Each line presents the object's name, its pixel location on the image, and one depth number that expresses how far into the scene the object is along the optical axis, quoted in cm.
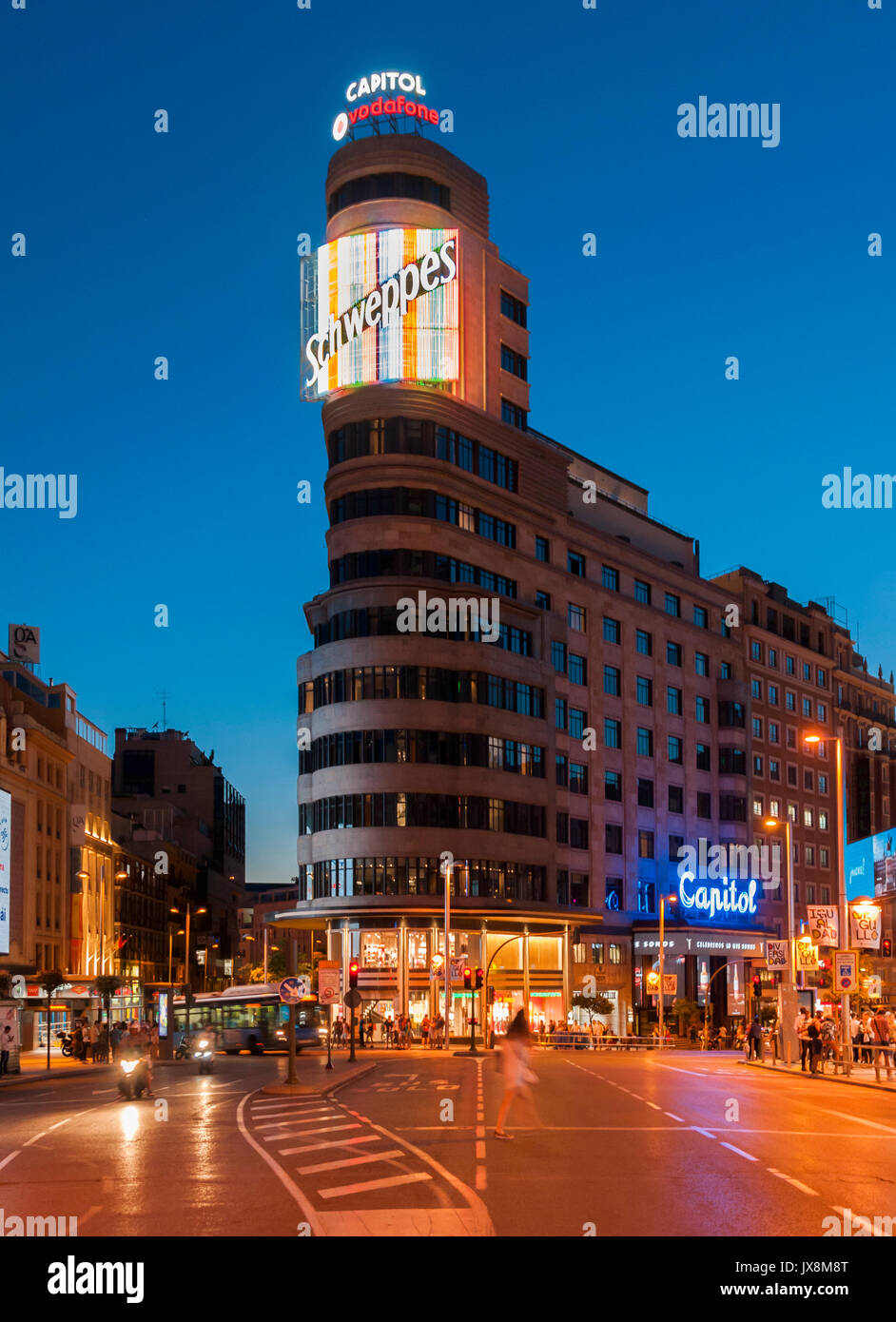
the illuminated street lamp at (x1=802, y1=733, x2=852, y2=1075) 4381
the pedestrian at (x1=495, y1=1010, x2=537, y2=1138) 2225
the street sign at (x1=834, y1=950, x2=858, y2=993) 4306
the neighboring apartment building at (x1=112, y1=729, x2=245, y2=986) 18550
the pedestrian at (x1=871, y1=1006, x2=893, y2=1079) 4753
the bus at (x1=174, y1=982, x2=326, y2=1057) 6850
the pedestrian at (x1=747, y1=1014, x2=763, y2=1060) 5534
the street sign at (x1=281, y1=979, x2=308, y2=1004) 3512
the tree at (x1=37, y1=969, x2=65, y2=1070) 6881
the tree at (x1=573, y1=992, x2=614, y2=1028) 8531
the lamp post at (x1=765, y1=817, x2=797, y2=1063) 5269
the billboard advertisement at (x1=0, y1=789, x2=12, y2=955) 7000
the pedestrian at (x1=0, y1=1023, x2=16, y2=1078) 5194
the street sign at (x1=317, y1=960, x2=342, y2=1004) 4600
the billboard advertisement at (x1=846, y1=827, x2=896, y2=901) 7750
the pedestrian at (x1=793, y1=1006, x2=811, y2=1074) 4619
